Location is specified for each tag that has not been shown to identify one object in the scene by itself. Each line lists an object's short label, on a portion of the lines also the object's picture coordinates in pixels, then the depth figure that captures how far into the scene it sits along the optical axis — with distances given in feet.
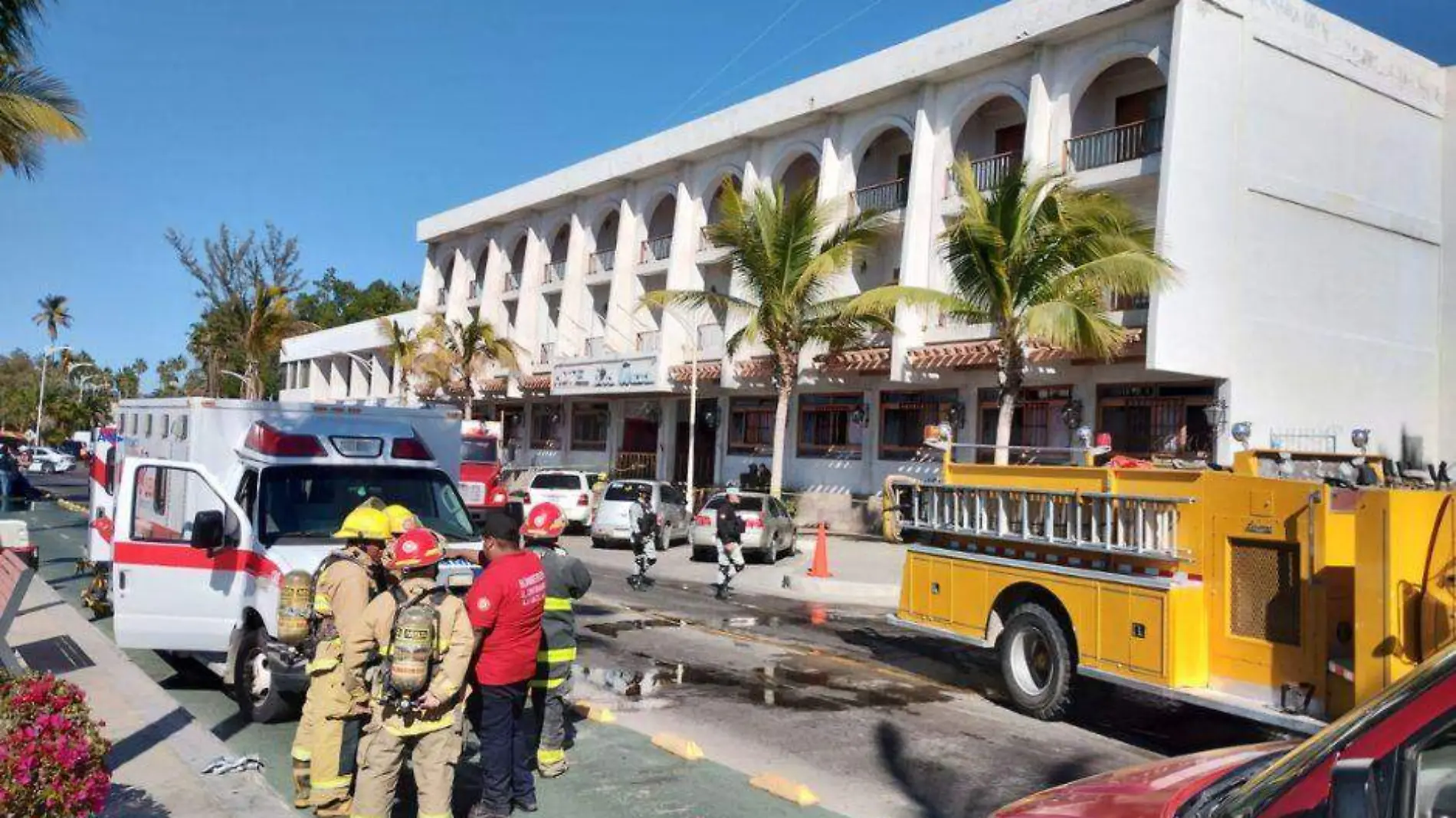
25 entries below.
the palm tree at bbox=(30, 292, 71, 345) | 330.71
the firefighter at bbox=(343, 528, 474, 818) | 16.97
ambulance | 25.86
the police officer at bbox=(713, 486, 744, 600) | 57.47
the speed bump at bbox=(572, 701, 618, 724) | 27.86
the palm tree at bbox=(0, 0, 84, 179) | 46.42
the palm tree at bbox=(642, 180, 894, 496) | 78.74
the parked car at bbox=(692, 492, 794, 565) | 74.97
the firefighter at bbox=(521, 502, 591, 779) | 22.68
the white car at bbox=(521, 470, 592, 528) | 88.43
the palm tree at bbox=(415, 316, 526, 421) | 128.36
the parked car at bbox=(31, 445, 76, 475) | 196.76
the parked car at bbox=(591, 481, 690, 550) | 82.28
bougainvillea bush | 12.73
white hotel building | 72.02
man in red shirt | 19.65
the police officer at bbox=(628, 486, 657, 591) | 59.52
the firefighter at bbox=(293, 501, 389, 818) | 19.33
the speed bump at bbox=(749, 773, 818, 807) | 21.47
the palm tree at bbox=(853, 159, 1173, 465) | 59.00
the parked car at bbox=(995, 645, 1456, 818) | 7.19
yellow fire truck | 21.97
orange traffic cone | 65.67
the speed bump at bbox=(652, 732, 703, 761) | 24.36
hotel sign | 114.93
